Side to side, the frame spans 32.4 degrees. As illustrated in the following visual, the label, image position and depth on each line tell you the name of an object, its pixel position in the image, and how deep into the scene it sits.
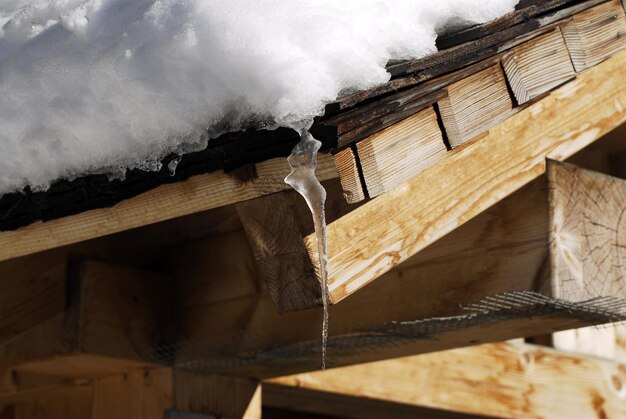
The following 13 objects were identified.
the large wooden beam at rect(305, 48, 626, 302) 1.88
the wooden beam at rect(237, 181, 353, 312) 1.92
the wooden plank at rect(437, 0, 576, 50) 1.98
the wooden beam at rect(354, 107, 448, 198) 1.69
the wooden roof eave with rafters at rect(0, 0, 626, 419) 1.85
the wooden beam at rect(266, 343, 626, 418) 2.99
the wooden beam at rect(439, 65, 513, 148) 1.84
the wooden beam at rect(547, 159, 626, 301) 2.17
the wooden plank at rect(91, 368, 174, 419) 2.69
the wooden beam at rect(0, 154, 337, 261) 1.84
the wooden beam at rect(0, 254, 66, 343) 2.58
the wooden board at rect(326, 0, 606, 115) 1.74
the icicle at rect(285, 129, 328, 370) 1.67
